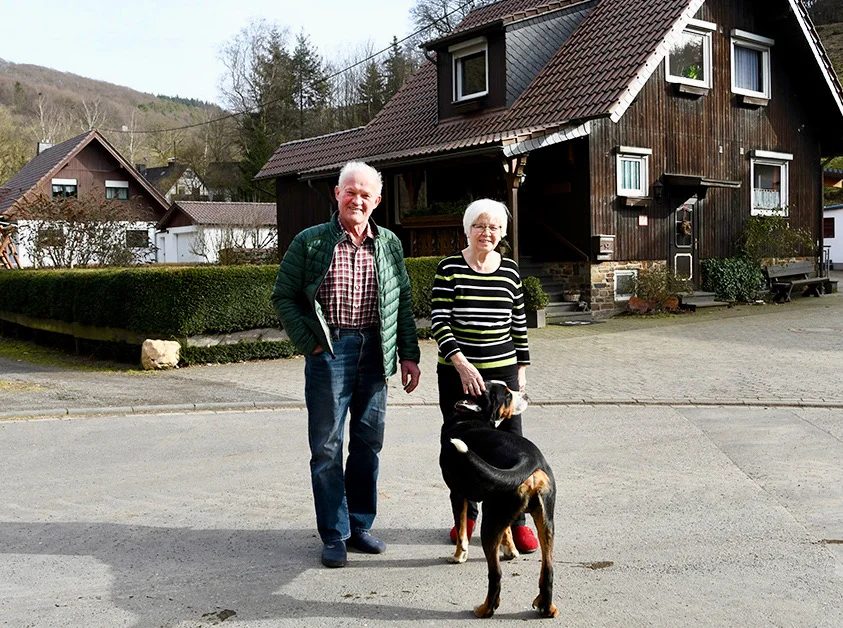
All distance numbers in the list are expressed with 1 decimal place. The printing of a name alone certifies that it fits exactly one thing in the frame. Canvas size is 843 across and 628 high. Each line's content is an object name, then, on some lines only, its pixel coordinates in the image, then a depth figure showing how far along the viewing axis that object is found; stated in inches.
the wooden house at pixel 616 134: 755.4
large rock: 485.1
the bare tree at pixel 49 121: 2878.9
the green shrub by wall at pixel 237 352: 498.0
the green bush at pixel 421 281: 597.0
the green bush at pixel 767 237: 874.1
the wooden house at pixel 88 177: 1774.1
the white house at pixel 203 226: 1605.6
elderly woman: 186.7
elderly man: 186.7
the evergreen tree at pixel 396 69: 2336.4
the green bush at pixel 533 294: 661.9
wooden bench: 875.4
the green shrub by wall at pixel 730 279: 844.6
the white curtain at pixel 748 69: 890.7
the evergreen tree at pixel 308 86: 2417.6
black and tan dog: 153.3
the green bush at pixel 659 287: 764.6
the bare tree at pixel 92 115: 2999.5
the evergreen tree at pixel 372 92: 2346.2
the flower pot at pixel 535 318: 673.6
